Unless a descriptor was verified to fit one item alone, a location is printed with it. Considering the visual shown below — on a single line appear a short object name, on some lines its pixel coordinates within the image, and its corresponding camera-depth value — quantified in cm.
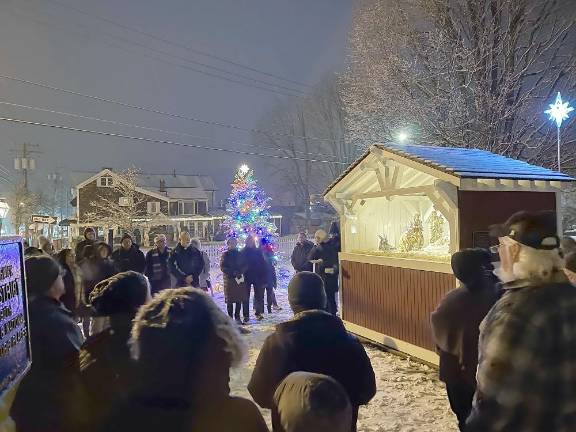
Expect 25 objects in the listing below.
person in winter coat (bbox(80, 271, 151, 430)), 249
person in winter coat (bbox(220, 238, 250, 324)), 1008
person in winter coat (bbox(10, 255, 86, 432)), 263
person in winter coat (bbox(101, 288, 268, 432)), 186
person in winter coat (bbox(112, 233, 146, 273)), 970
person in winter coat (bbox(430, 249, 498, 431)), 395
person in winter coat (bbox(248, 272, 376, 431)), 274
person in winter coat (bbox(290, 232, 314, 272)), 1128
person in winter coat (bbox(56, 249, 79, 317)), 746
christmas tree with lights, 1975
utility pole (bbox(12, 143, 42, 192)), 5362
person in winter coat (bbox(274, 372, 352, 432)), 188
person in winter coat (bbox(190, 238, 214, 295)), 1035
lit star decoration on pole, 1087
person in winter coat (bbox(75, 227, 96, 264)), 845
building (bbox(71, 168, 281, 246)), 4353
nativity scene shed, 693
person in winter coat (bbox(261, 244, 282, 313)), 1084
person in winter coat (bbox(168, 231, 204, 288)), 984
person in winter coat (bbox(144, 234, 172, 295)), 987
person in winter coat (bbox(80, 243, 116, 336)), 819
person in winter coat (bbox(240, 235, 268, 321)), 1032
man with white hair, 207
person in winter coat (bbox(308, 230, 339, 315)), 970
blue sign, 190
